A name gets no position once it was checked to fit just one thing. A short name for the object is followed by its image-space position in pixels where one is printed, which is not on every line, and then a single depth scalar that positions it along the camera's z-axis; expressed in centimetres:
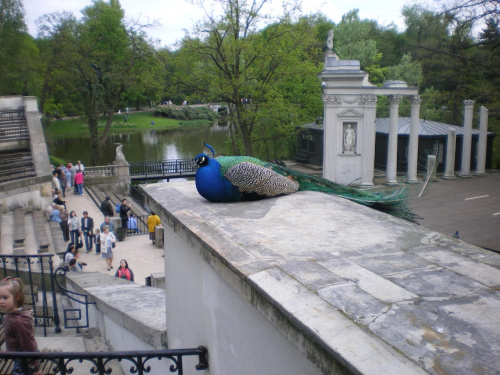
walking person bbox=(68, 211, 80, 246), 1518
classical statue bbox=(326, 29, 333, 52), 2247
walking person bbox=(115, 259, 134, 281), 1155
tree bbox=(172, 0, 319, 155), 2400
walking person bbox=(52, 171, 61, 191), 2170
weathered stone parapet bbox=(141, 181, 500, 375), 218
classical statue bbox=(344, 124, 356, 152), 2198
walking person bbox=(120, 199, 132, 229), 1777
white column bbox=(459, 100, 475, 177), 2622
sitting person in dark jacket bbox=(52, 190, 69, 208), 1764
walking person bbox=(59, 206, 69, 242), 1617
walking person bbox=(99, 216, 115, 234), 1609
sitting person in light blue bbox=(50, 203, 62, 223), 1669
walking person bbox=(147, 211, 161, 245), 1655
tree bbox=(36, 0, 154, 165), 3403
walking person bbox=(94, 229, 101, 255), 1548
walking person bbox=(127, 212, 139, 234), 1798
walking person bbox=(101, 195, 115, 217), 1962
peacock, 486
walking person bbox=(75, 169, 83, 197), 2358
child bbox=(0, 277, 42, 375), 399
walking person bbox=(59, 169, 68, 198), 2400
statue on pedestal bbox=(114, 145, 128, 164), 2827
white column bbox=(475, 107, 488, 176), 2622
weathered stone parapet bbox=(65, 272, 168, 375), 560
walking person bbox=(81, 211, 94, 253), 1541
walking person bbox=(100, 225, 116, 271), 1391
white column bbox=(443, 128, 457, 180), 2558
